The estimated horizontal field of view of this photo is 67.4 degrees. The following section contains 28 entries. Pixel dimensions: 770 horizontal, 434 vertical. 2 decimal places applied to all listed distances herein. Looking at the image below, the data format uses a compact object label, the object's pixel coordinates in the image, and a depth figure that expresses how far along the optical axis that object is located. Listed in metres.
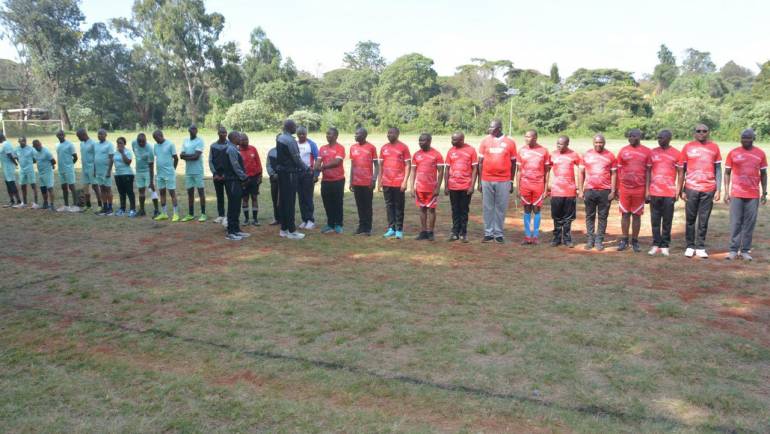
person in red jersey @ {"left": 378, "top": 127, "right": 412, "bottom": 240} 9.18
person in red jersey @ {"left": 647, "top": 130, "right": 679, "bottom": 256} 7.90
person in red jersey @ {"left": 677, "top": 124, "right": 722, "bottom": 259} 7.74
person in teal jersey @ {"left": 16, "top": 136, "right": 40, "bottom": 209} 11.98
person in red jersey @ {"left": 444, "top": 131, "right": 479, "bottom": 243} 8.82
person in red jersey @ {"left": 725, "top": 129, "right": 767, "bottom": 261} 7.60
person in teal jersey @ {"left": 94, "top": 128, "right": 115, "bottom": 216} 11.04
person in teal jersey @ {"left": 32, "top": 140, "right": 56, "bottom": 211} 11.80
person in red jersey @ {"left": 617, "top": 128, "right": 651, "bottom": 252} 8.03
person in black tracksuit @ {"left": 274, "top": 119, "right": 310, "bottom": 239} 9.02
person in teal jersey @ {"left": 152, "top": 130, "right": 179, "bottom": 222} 10.45
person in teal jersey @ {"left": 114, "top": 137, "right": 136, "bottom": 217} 10.68
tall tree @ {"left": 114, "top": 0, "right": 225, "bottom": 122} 58.94
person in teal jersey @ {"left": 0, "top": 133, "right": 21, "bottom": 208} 12.23
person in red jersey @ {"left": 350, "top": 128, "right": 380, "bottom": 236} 9.42
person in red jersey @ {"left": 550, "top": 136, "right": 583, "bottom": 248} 8.38
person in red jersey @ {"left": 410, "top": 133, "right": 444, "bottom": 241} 8.98
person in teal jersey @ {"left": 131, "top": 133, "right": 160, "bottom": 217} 10.56
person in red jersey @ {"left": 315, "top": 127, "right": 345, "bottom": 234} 9.62
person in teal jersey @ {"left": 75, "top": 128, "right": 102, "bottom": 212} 11.17
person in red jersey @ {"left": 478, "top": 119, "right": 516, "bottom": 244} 8.67
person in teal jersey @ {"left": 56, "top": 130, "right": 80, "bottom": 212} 11.62
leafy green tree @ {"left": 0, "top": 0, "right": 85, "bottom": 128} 53.78
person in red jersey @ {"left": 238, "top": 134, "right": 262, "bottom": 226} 10.07
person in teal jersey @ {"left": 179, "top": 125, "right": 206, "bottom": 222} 10.22
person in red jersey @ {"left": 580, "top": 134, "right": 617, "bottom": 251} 8.22
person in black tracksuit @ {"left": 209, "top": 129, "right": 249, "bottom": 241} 8.90
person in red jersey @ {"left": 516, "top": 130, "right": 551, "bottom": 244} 8.57
